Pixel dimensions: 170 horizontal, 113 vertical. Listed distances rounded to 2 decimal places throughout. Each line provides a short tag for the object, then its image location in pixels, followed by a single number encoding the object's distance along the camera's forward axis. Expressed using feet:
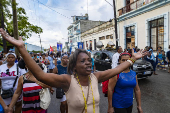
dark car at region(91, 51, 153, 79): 20.61
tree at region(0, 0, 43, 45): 38.21
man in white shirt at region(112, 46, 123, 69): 19.50
